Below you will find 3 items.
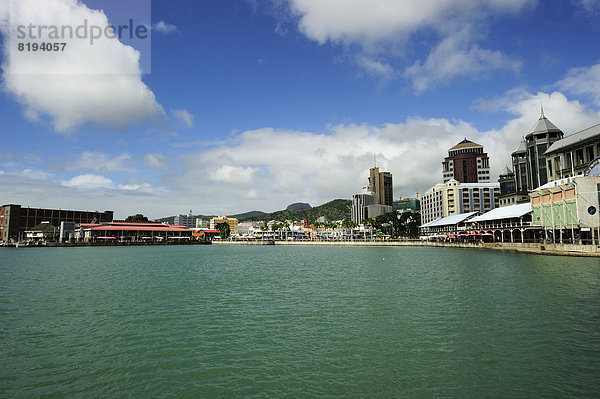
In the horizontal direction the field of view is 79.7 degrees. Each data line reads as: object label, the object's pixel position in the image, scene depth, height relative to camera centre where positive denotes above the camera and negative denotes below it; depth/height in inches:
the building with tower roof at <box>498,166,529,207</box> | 4805.1 +661.0
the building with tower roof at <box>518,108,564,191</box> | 4461.1 +1102.3
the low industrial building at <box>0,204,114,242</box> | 5929.6 +321.3
